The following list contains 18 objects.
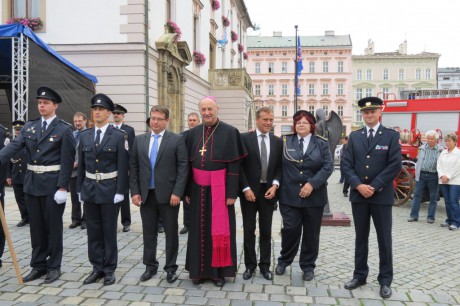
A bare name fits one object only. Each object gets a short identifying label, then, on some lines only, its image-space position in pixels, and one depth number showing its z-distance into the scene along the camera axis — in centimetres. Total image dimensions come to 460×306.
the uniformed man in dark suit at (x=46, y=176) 457
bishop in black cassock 447
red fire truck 977
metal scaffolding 1042
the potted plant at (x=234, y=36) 3078
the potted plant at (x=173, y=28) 1595
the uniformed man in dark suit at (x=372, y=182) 427
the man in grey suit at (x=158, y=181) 452
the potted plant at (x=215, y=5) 2444
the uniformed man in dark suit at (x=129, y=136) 692
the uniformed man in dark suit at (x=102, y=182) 454
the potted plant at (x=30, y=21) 1365
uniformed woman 462
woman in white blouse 762
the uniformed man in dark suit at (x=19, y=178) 725
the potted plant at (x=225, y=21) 2772
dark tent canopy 1066
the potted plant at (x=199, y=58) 2071
